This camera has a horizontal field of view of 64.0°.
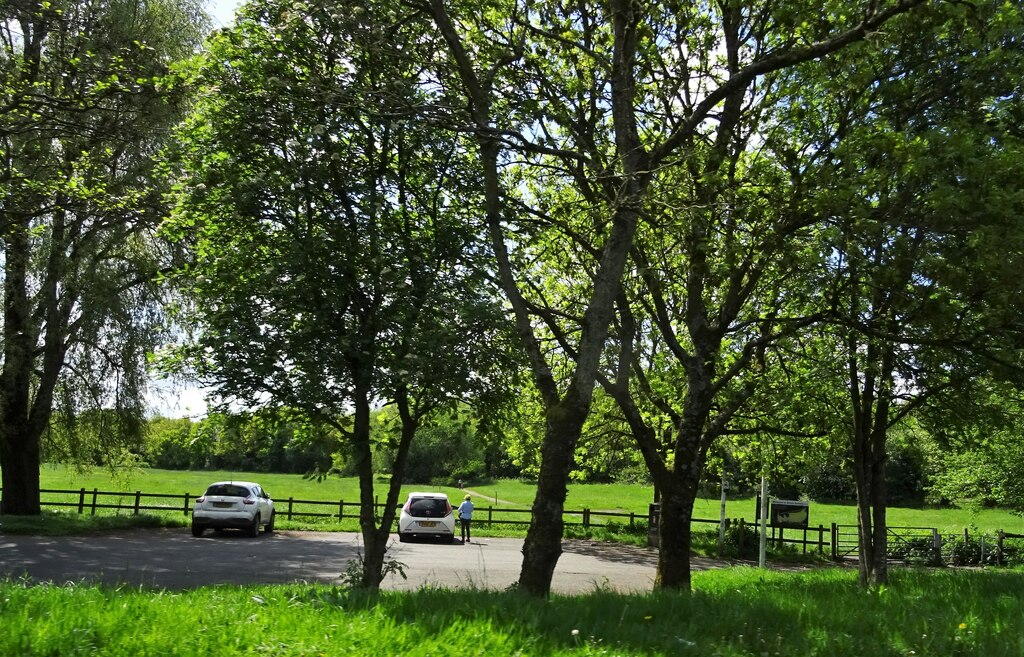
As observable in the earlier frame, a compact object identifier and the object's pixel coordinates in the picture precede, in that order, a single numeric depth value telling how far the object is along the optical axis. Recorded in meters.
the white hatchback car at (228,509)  26.73
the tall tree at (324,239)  8.77
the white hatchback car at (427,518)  28.52
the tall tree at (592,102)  8.94
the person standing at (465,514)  30.63
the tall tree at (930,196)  8.83
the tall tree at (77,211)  13.40
